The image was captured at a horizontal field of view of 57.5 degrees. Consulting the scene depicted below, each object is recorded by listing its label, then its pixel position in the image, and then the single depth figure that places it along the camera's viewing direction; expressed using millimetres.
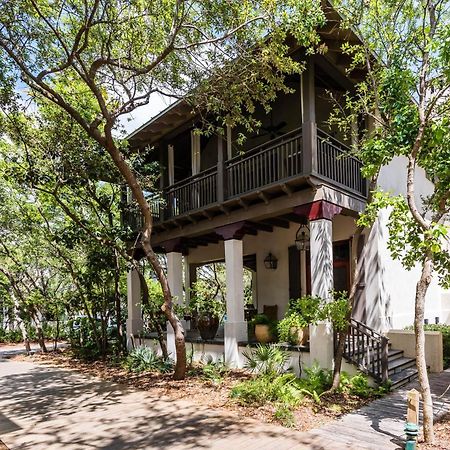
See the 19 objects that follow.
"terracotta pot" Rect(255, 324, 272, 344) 9008
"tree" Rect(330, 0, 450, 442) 5035
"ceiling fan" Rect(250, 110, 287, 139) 11039
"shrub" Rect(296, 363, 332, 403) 6684
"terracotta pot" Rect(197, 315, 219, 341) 10227
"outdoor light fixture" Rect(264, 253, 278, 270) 11508
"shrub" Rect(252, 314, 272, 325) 9164
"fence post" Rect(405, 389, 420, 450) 4414
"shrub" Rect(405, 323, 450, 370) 9156
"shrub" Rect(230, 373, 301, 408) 6365
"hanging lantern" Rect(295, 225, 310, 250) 9742
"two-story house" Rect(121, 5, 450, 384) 7781
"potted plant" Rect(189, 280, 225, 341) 10227
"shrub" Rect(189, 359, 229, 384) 8299
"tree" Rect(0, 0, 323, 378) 6941
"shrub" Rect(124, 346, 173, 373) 9711
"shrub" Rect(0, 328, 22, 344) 19891
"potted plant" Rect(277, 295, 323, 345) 6938
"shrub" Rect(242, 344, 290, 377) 7638
